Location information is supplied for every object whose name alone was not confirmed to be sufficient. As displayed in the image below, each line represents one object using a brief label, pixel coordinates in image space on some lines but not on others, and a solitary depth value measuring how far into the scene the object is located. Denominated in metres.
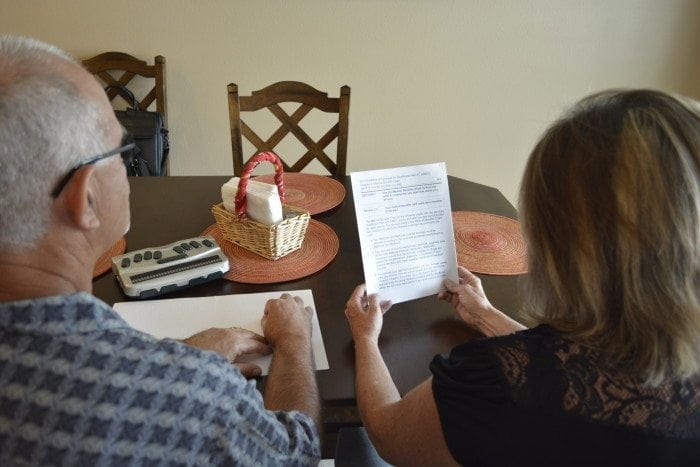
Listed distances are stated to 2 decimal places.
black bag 2.37
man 0.66
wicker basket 1.34
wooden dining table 1.07
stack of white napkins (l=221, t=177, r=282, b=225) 1.31
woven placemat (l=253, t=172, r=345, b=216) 1.69
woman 0.73
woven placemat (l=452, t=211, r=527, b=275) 1.41
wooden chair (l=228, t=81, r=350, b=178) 2.05
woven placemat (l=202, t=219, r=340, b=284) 1.32
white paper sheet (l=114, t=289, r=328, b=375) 1.12
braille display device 1.23
